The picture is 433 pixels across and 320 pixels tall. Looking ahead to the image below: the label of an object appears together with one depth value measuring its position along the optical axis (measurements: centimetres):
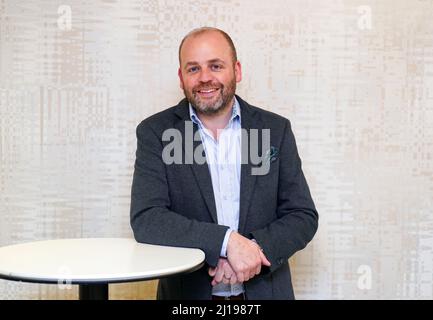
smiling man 200
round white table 154
